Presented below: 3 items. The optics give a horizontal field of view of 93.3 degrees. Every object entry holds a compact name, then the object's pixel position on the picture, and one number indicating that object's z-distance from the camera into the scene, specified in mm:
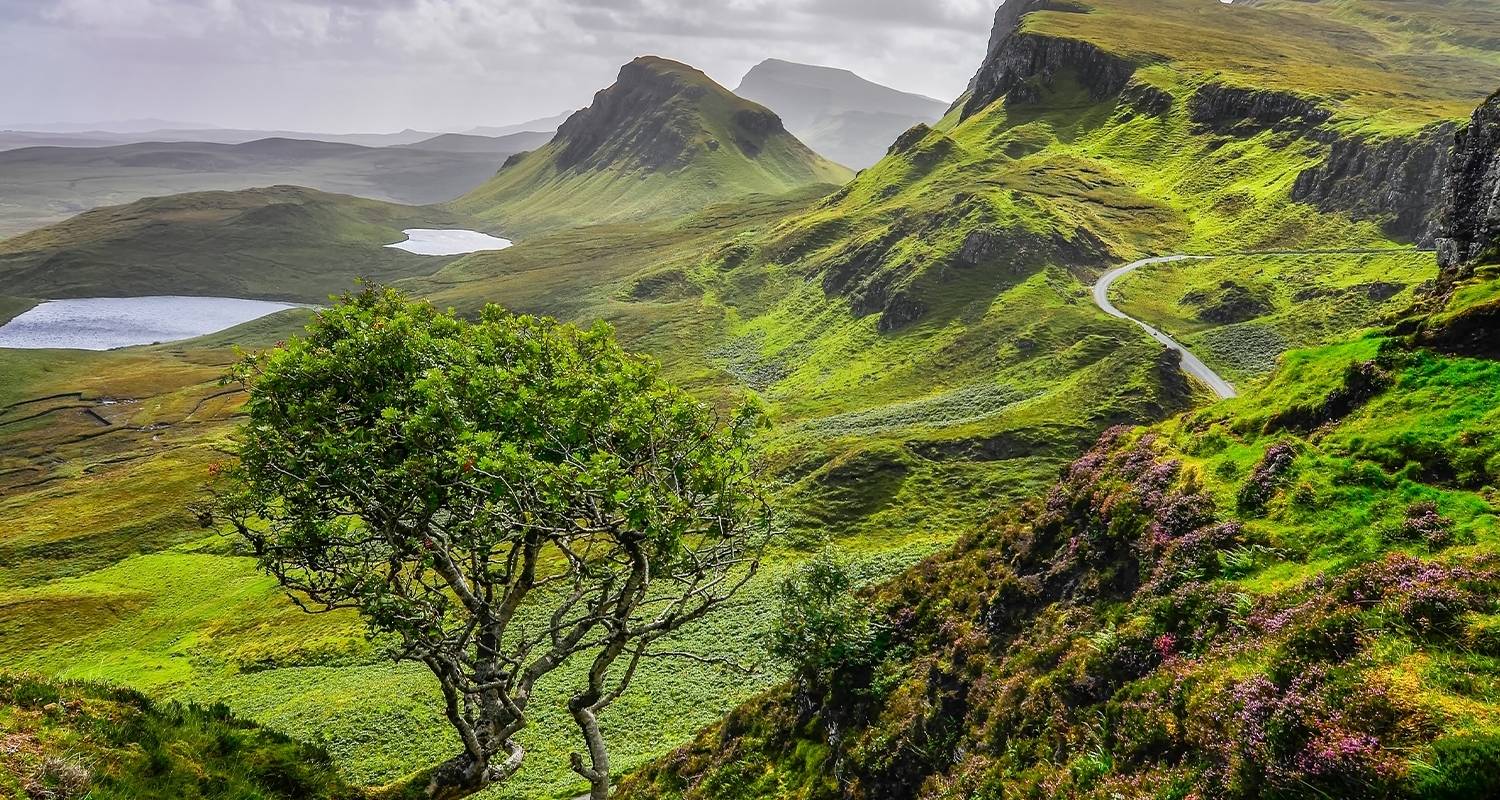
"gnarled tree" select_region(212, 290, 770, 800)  18375
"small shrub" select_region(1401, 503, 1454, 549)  14117
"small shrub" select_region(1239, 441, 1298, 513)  18109
